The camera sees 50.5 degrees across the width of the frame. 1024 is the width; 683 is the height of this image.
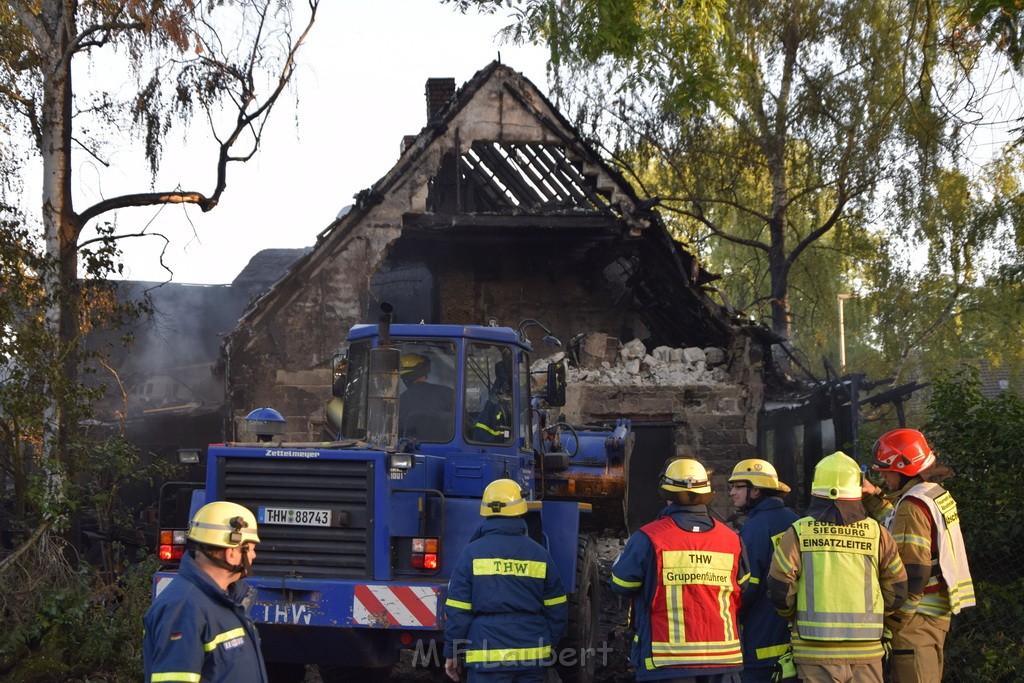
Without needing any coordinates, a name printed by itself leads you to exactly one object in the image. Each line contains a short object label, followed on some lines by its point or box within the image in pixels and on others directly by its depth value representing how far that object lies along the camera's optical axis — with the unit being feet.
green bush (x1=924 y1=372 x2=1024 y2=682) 26.25
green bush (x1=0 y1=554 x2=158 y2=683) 26.76
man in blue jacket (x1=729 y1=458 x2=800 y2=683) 19.49
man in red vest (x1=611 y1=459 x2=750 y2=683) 17.93
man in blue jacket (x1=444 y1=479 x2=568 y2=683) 19.03
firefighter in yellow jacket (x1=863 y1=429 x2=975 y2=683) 19.21
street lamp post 103.95
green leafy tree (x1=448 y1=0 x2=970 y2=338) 66.03
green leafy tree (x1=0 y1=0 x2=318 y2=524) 38.50
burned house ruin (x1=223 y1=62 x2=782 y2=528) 52.54
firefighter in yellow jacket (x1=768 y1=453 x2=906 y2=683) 17.80
